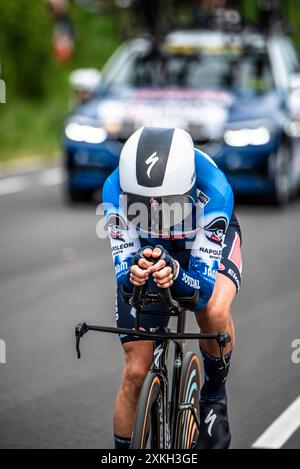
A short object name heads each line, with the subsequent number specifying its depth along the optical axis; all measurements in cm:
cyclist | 451
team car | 1341
